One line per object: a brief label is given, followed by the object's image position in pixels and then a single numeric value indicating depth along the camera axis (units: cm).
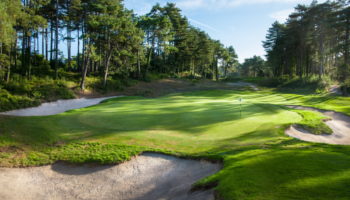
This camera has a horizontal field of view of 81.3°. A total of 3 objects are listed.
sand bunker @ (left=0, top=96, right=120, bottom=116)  2105
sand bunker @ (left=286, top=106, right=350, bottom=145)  1202
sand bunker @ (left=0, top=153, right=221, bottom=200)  706
